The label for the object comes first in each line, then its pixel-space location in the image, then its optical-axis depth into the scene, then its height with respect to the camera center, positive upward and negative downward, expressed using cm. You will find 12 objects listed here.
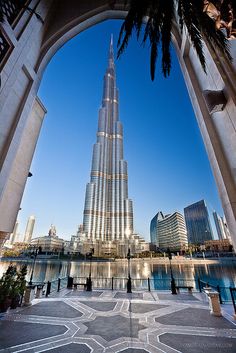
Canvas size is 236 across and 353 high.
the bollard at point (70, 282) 1717 -150
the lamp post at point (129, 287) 1503 -171
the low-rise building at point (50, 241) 13950 +1879
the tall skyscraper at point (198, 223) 15562 +3638
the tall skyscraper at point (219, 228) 16560 +3431
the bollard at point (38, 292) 1311 -178
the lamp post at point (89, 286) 1611 -175
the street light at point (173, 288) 1429 -168
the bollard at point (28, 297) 1061 -171
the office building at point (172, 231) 15860 +2976
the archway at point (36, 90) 496 +562
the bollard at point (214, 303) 870 -175
